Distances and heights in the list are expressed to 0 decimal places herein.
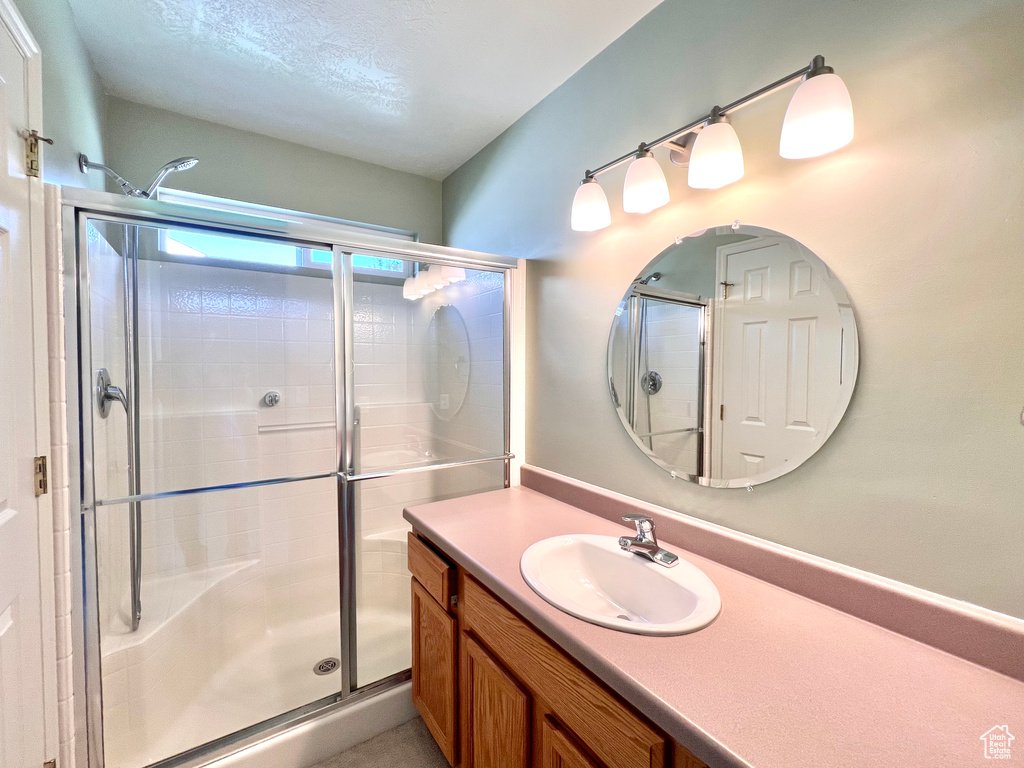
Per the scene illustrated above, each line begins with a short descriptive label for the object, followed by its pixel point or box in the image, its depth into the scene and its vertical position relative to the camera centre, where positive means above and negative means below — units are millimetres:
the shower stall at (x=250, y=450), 1294 -315
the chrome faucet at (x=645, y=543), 1130 -468
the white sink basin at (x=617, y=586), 894 -535
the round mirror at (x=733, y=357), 983 +40
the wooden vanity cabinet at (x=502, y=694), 767 -739
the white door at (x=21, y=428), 948 -146
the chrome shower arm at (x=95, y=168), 1404 +666
